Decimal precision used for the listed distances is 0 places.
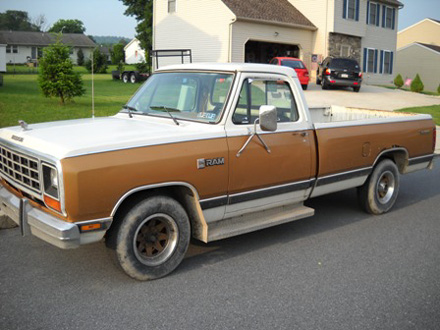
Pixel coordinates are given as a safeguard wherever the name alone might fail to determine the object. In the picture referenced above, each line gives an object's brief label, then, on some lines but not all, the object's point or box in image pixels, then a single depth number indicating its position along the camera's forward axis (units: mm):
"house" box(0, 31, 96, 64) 74250
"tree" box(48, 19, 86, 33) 120019
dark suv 27422
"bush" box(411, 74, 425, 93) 36012
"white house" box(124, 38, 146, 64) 85250
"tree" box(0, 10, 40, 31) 116438
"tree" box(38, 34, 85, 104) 19344
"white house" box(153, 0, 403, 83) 28672
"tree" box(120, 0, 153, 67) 47188
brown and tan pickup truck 4047
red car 25250
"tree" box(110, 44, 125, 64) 60094
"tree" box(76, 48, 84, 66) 70375
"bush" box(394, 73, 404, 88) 35812
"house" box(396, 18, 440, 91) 48031
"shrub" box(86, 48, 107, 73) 50500
